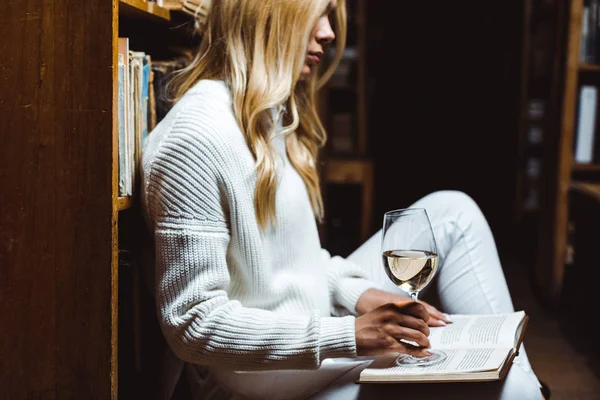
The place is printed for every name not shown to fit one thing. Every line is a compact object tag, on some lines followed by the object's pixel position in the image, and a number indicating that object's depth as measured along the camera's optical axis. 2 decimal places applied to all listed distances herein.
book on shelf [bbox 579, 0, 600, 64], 2.94
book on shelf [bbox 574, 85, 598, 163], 2.97
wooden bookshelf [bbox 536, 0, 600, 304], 2.88
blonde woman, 1.17
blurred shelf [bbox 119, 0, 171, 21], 1.23
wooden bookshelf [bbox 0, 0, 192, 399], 1.12
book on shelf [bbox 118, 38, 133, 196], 1.21
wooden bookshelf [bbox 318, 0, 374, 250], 4.09
